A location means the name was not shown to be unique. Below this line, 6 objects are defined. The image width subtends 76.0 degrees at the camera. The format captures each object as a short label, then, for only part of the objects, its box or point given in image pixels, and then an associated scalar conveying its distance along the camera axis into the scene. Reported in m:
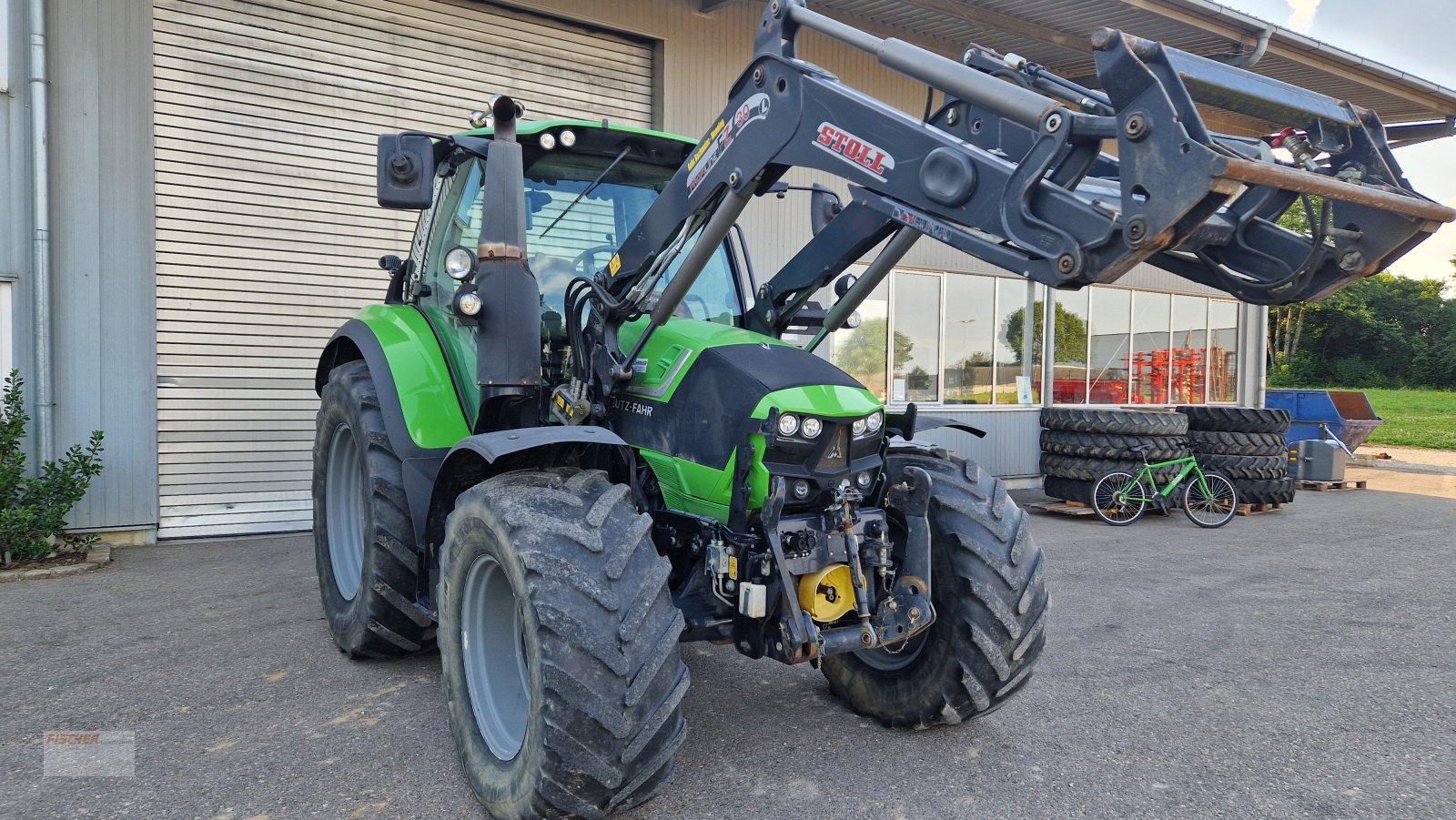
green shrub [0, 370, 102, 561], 6.36
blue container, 14.48
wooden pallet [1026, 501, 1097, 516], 9.98
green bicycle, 9.70
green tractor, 2.55
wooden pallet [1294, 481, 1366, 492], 12.96
